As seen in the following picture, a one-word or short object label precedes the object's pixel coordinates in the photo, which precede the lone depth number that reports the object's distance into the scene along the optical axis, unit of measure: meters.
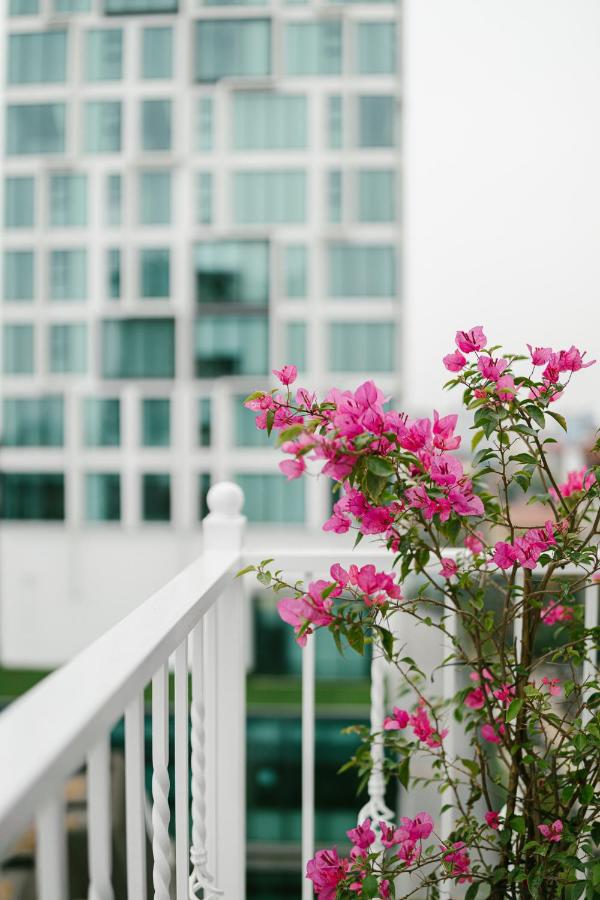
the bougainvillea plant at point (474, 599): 0.97
